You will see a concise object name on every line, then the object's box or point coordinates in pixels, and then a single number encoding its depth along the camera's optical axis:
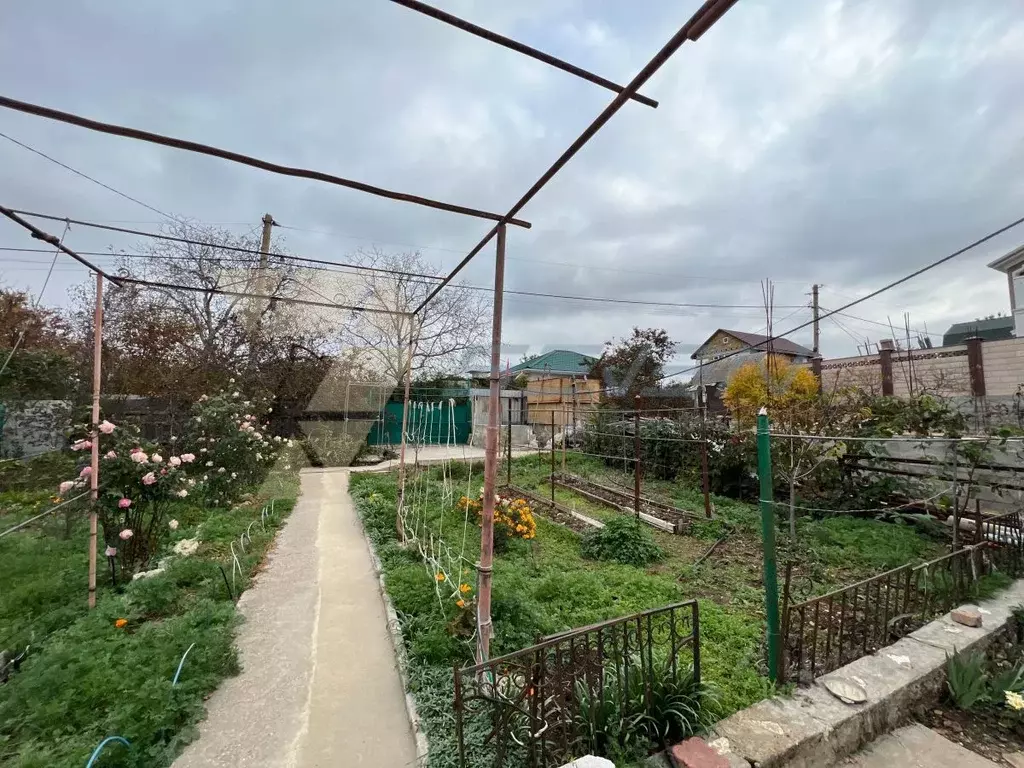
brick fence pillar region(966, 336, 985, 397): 9.40
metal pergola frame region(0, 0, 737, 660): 1.22
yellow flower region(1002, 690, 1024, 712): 2.12
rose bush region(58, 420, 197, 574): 3.47
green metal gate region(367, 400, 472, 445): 13.35
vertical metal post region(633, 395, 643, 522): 5.55
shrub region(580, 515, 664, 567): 4.50
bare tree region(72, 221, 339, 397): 8.09
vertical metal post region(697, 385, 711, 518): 5.86
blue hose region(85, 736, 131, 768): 1.62
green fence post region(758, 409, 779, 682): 2.13
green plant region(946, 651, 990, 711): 2.24
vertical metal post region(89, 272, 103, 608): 3.24
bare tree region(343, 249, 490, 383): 13.32
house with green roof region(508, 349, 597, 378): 24.45
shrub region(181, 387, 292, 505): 6.43
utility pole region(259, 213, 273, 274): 12.05
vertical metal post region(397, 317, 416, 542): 4.60
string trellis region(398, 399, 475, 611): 3.38
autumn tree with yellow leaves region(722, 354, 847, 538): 5.55
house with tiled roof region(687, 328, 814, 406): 19.80
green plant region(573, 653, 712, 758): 1.78
